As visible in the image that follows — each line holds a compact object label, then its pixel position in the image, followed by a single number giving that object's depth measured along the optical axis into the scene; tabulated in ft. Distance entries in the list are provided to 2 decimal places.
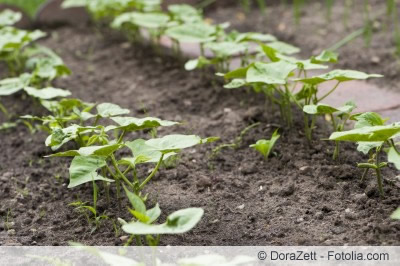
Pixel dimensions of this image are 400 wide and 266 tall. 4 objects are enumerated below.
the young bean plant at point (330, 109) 5.00
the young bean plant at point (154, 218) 4.30
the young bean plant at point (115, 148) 4.68
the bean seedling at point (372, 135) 4.51
